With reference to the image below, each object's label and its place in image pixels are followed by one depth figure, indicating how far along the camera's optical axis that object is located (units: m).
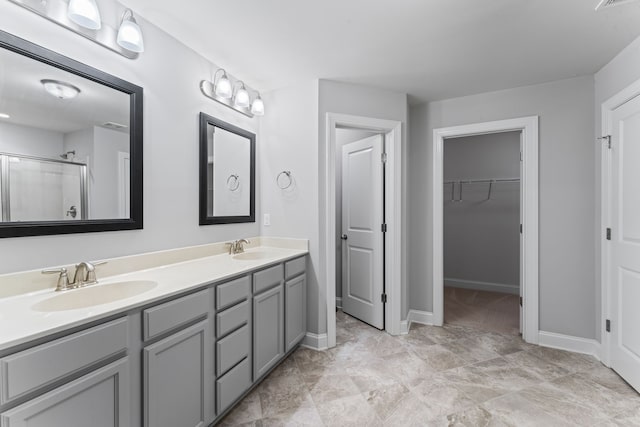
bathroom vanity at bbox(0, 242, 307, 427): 0.92
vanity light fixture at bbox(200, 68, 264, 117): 2.23
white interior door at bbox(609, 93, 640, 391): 1.97
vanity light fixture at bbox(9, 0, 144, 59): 1.33
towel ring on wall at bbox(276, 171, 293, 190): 2.69
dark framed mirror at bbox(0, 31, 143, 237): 1.24
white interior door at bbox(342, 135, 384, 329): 2.96
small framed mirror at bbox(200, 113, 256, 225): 2.20
